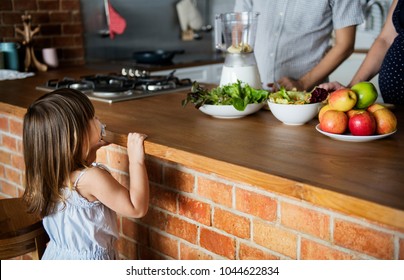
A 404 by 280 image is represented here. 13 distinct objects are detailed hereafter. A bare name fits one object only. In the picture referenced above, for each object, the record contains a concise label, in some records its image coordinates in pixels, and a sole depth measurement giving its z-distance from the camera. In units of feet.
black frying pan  11.54
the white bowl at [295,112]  4.95
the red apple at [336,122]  4.43
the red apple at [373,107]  4.55
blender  5.94
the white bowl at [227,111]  5.30
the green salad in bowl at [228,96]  5.35
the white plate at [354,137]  4.30
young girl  4.54
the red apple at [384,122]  4.41
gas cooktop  6.82
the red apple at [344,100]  4.52
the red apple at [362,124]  4.33
